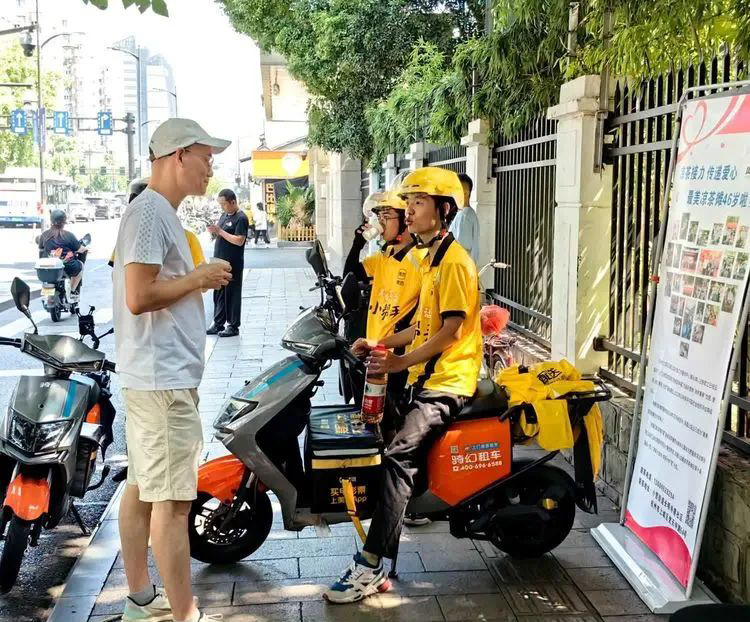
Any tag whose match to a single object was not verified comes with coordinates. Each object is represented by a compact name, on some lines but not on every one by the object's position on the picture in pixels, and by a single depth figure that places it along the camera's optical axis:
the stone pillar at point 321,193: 29.44
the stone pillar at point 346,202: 22.11
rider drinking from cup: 4.68
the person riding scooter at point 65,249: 13.38
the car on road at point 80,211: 58.82
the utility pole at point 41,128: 31.51
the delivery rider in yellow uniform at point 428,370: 3.71
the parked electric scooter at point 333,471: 3.80
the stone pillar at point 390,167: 15.23
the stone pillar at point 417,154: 12.31
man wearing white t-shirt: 3.13
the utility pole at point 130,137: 38.72
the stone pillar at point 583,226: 5.57
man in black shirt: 10.90
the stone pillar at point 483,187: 8.57
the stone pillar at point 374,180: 18.60
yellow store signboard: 37.83
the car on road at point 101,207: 66.75
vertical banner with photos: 3.41
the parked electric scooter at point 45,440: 3.90
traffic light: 21.55
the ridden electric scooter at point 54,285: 12.79
